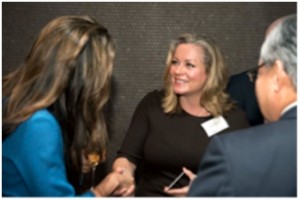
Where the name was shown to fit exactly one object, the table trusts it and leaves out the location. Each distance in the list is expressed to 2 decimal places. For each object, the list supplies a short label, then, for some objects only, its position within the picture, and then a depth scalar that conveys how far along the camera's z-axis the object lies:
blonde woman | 2.13
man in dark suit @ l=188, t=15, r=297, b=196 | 1.03
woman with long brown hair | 1.19
